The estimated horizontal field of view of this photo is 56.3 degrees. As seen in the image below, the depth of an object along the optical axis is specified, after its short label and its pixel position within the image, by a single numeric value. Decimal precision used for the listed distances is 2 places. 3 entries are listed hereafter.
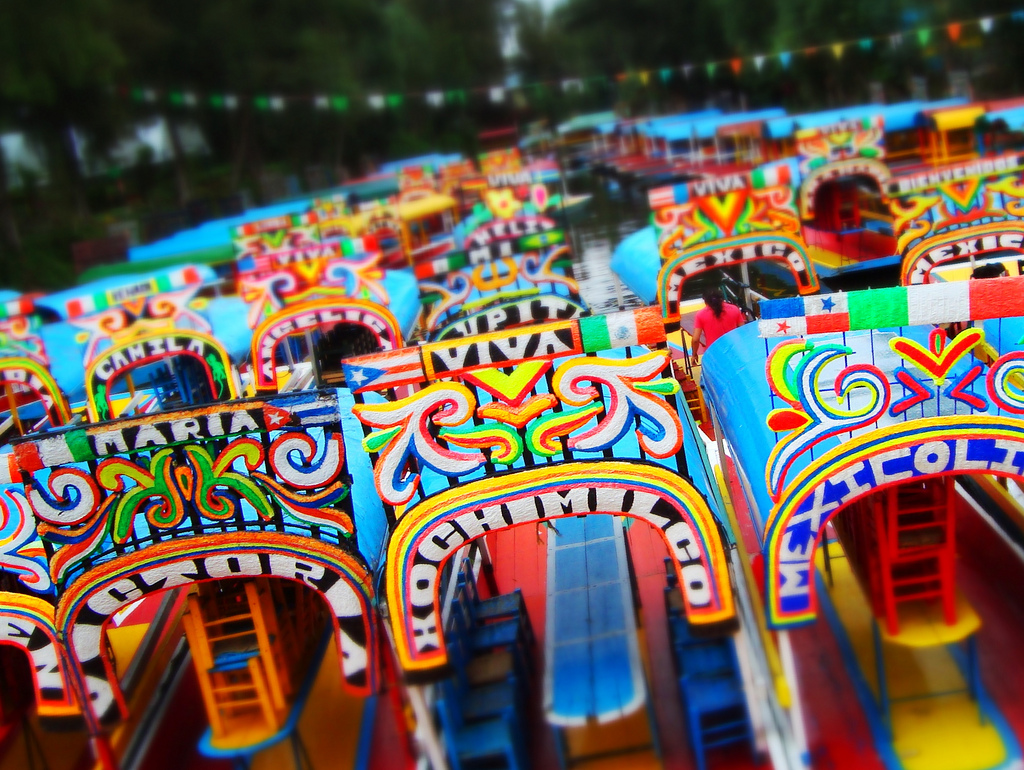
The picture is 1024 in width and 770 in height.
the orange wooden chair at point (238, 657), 6.68
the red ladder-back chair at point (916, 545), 6.43
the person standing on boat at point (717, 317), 9.67
